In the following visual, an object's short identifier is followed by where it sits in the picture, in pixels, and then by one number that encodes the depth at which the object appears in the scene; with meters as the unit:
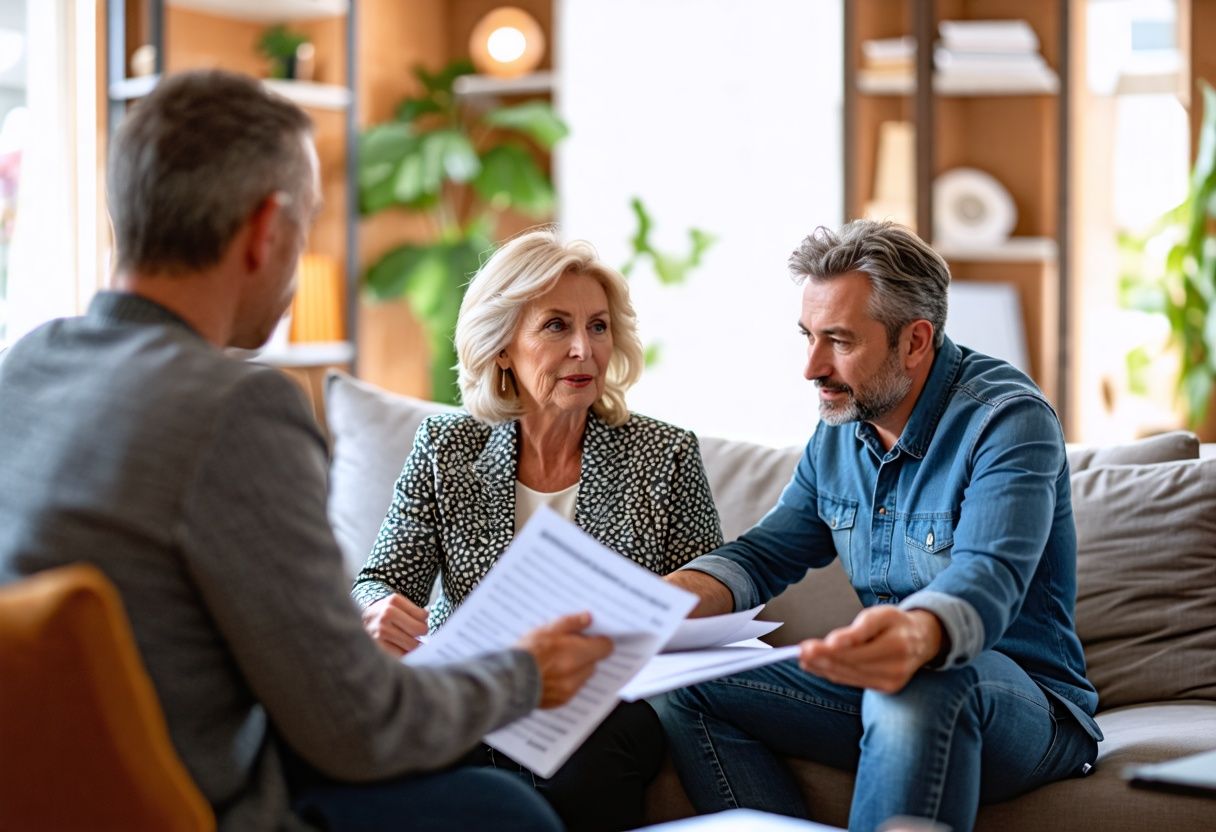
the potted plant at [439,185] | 4.61
